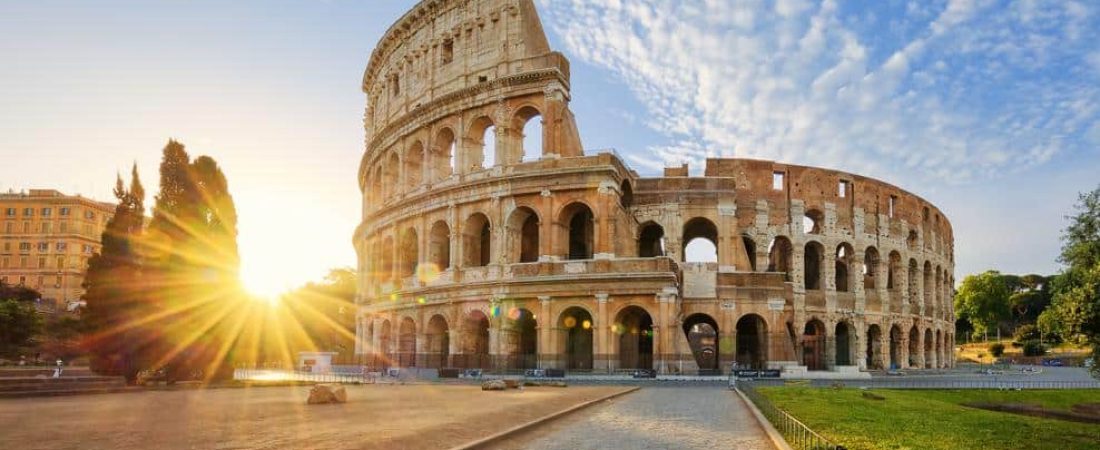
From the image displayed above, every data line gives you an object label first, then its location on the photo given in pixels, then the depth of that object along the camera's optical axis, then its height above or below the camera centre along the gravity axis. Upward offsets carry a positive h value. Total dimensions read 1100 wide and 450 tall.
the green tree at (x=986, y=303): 91.88 +1.76
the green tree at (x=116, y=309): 26.30 +0.01
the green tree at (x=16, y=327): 38.69 -0.93
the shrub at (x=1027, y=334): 84.12 -1.66
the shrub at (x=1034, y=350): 76.19 -3.05
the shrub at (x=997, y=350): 78.36 -3.19
